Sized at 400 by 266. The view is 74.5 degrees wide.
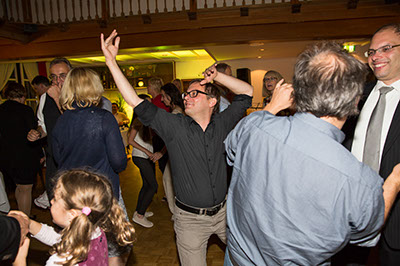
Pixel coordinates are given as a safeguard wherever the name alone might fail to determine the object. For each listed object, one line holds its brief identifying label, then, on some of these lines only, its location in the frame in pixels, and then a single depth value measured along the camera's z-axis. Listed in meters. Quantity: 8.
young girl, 1.15
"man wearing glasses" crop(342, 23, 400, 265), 1.52
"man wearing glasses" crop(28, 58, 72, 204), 2.42
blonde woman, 1.76
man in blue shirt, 0.90
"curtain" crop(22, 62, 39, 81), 9.64
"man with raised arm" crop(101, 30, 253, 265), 1.72
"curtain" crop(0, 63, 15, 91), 8.88
